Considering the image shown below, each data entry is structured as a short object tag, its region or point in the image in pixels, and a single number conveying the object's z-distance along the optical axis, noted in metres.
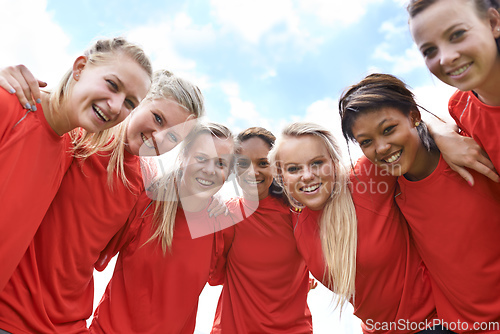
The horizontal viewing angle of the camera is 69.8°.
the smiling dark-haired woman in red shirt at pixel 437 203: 2.23
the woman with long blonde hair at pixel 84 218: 2.12
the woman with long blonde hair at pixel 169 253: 2.61
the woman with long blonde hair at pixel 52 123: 1.93
